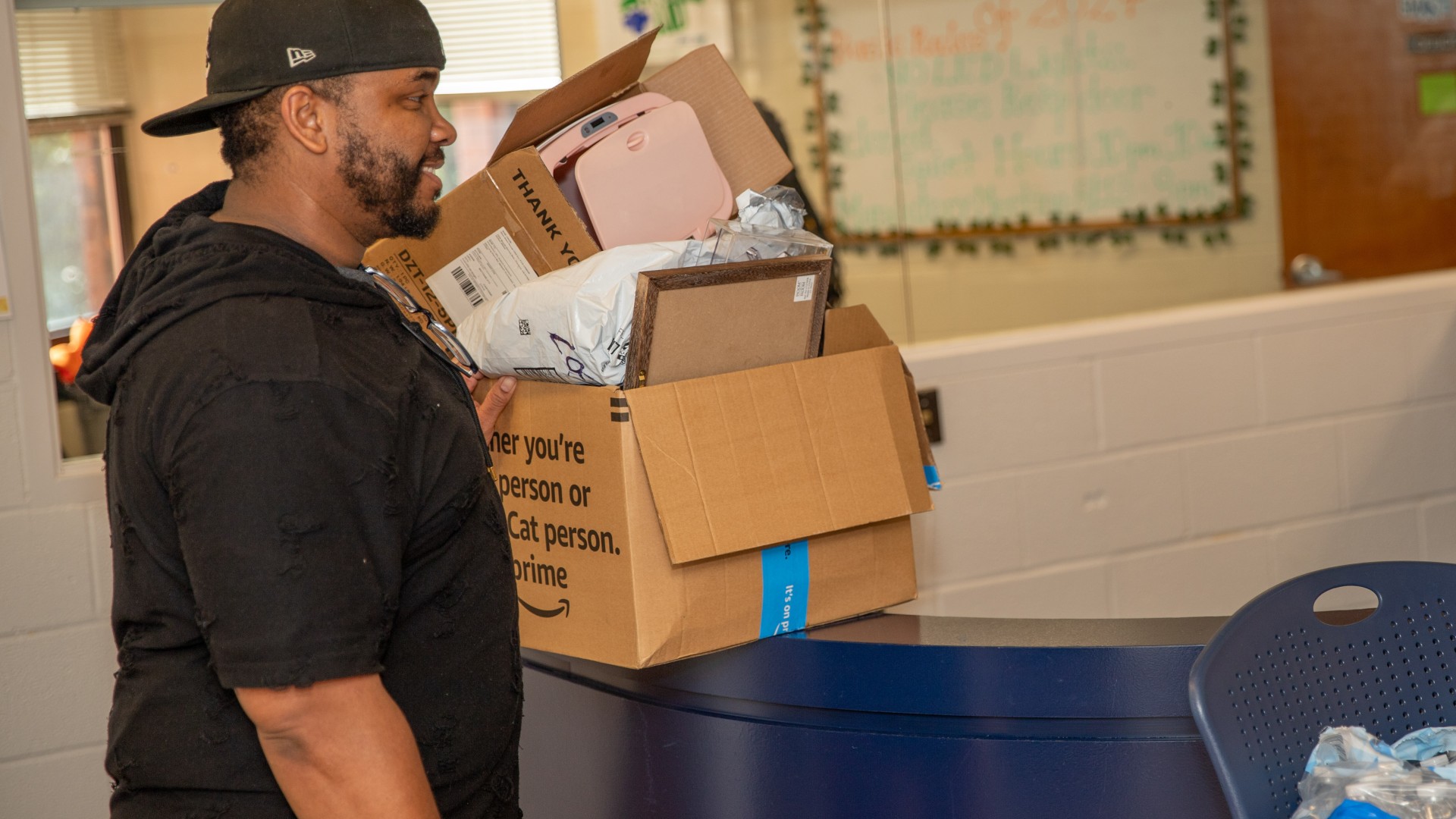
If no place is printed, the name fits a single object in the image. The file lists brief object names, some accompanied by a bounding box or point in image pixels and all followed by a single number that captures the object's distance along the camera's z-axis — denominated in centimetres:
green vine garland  506
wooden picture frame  341
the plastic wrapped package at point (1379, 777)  309
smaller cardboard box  362
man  276
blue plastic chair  322
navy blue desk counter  338
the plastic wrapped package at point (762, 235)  349
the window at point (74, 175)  424
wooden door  547
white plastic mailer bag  342
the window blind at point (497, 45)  462
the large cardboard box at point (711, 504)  341
